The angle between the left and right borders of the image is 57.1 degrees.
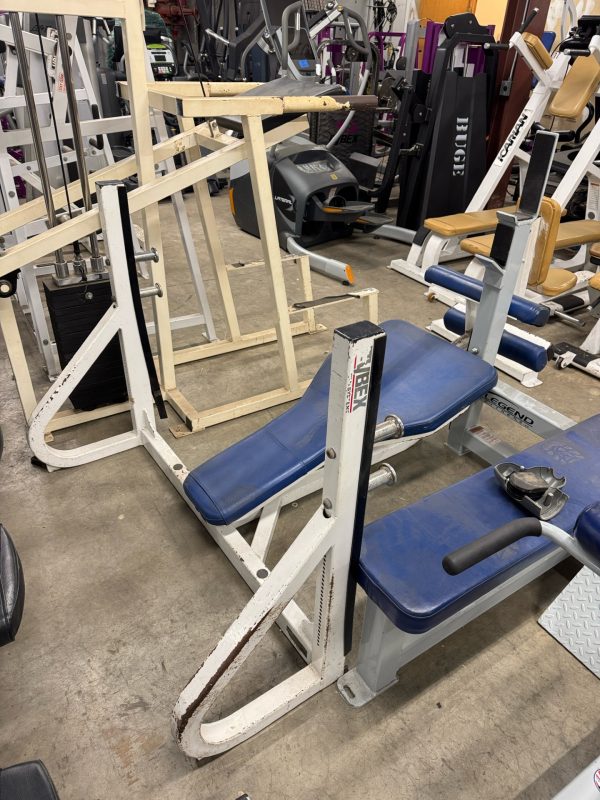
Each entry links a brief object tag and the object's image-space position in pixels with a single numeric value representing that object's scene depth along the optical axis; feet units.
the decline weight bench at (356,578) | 3.36
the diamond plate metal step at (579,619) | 5.01
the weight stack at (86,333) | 6.95
